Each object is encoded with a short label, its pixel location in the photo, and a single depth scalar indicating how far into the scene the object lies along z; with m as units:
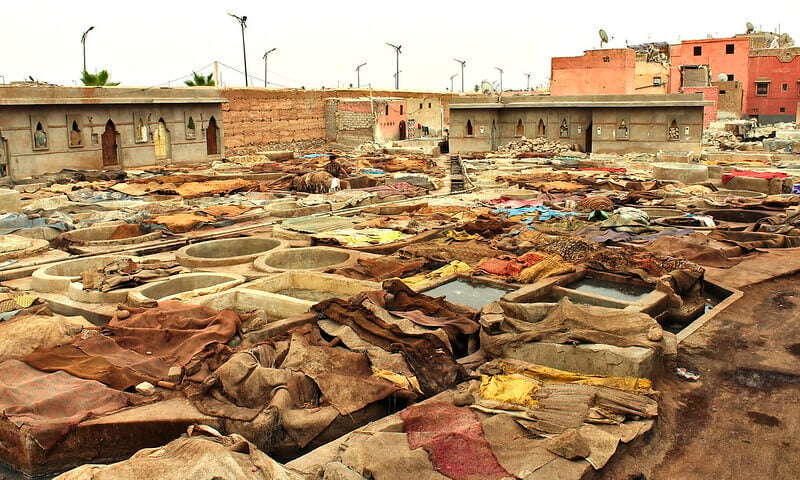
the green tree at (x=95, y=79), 39.69
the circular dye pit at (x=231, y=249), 13.86
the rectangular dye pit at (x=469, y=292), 11.17
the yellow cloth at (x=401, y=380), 7.65
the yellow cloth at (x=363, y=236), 15.02
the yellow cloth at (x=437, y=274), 11.79
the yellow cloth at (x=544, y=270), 11.55
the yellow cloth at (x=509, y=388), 7.31
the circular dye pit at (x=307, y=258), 13.77
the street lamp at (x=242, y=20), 45.09
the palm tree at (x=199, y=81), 45.47
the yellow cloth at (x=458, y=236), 15.55
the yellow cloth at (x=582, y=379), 7.49
